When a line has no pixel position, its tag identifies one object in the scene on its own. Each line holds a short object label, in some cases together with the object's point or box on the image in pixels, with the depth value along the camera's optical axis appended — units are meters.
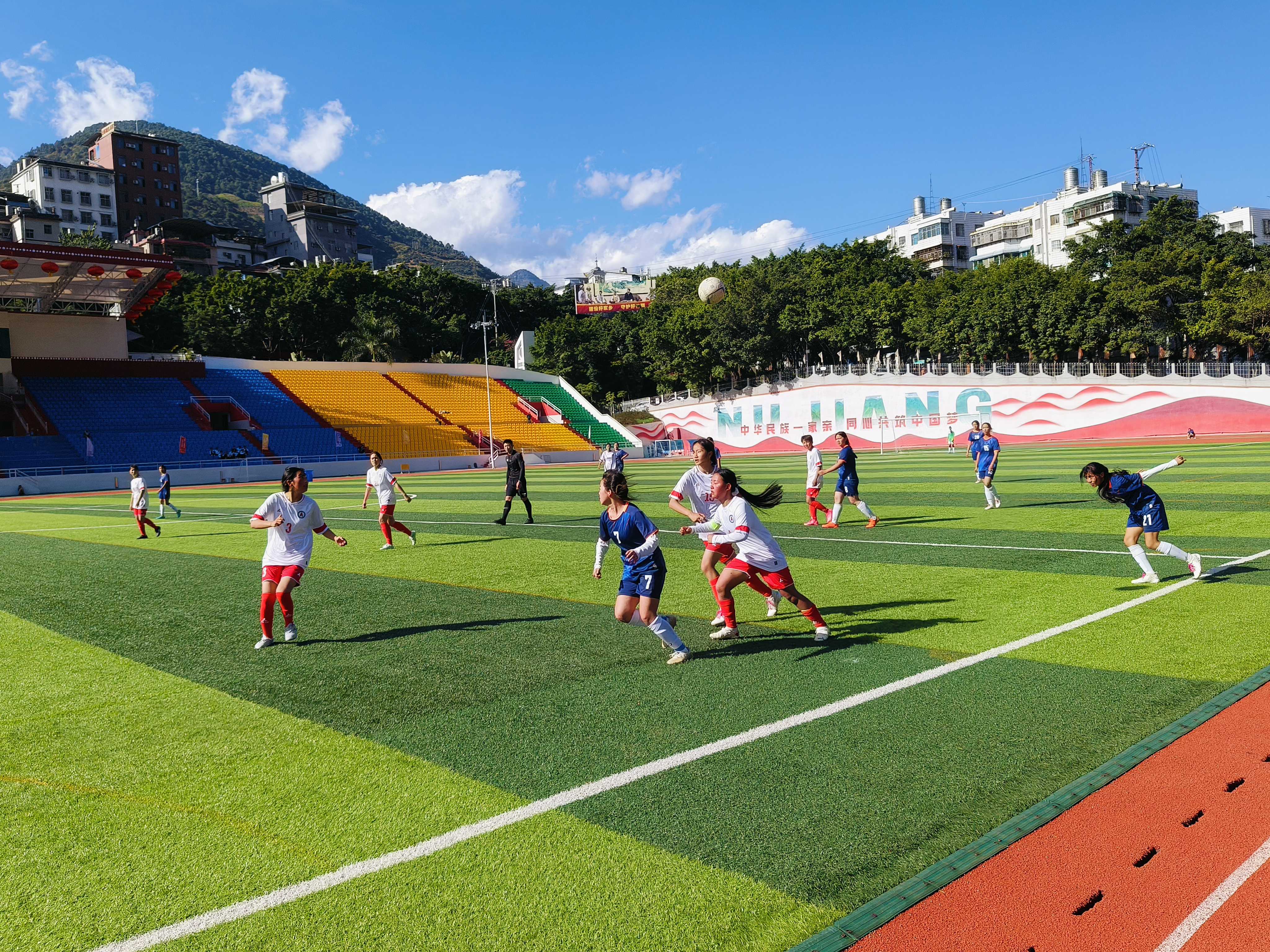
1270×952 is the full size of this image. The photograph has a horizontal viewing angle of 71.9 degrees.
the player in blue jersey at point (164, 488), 24.34
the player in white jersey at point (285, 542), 8.98
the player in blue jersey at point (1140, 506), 9.86
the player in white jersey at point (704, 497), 8.88
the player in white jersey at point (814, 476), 16.72
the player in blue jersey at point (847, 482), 16.75
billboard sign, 101.94
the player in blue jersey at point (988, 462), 18.30
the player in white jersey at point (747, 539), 7.98
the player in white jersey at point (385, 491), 16.34
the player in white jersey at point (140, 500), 19.69
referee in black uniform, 19.23
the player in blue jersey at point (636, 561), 7.59
